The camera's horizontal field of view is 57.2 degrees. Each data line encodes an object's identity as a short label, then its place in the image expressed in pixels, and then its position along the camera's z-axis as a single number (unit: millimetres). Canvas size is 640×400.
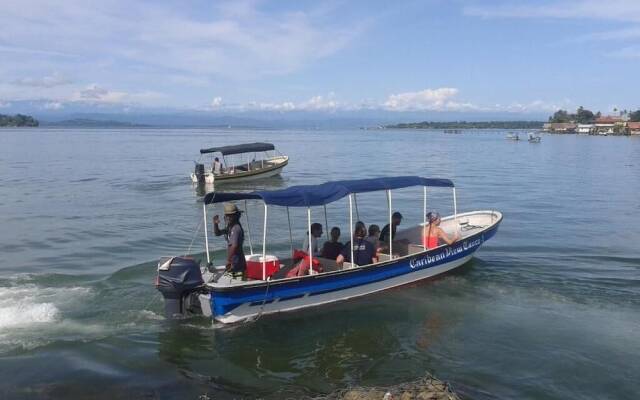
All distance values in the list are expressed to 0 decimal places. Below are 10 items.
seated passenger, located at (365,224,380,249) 15289
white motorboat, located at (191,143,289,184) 38062
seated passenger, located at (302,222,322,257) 13750
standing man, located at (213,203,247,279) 12328
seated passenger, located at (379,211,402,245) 16016
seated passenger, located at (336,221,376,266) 13953
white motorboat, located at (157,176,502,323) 11805
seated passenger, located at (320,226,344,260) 14386
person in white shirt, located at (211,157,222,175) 39250
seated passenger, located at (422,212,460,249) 15662
